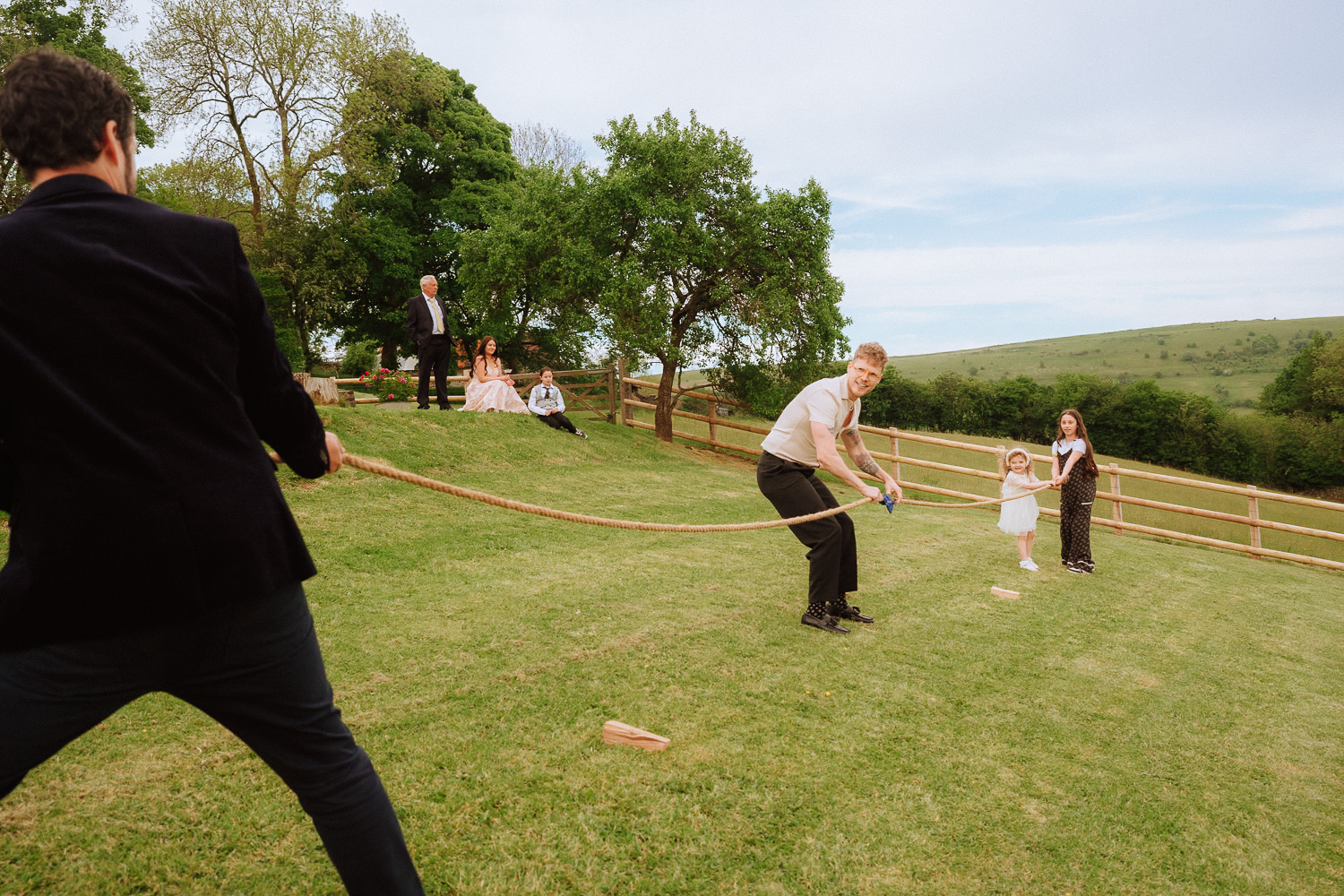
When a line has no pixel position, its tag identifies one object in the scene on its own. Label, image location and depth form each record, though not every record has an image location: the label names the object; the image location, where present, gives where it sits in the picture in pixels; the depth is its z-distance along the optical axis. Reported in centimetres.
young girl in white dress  860
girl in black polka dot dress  868
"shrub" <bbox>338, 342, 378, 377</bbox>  2478
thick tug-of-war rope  217
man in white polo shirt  520
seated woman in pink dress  1443
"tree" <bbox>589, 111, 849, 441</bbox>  1628
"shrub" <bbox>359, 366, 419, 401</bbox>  1438
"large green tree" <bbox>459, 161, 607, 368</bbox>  1670
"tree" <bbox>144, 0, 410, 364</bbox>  2091
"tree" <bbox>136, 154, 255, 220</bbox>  2130
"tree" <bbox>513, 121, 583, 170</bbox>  3500
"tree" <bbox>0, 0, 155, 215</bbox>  1756
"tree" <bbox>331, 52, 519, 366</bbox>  2319
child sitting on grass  1476
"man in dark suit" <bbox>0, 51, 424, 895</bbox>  138
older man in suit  1237
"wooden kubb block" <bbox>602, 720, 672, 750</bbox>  349
